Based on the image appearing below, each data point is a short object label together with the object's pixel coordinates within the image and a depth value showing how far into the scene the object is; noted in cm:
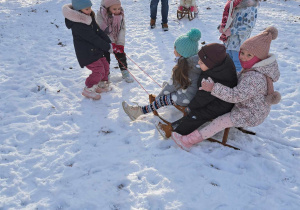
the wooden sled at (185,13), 903
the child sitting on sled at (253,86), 283
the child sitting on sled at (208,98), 295
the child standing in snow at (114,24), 448
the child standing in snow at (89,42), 390
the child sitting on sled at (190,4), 892
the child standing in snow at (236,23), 398
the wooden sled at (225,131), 335
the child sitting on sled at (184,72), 321
